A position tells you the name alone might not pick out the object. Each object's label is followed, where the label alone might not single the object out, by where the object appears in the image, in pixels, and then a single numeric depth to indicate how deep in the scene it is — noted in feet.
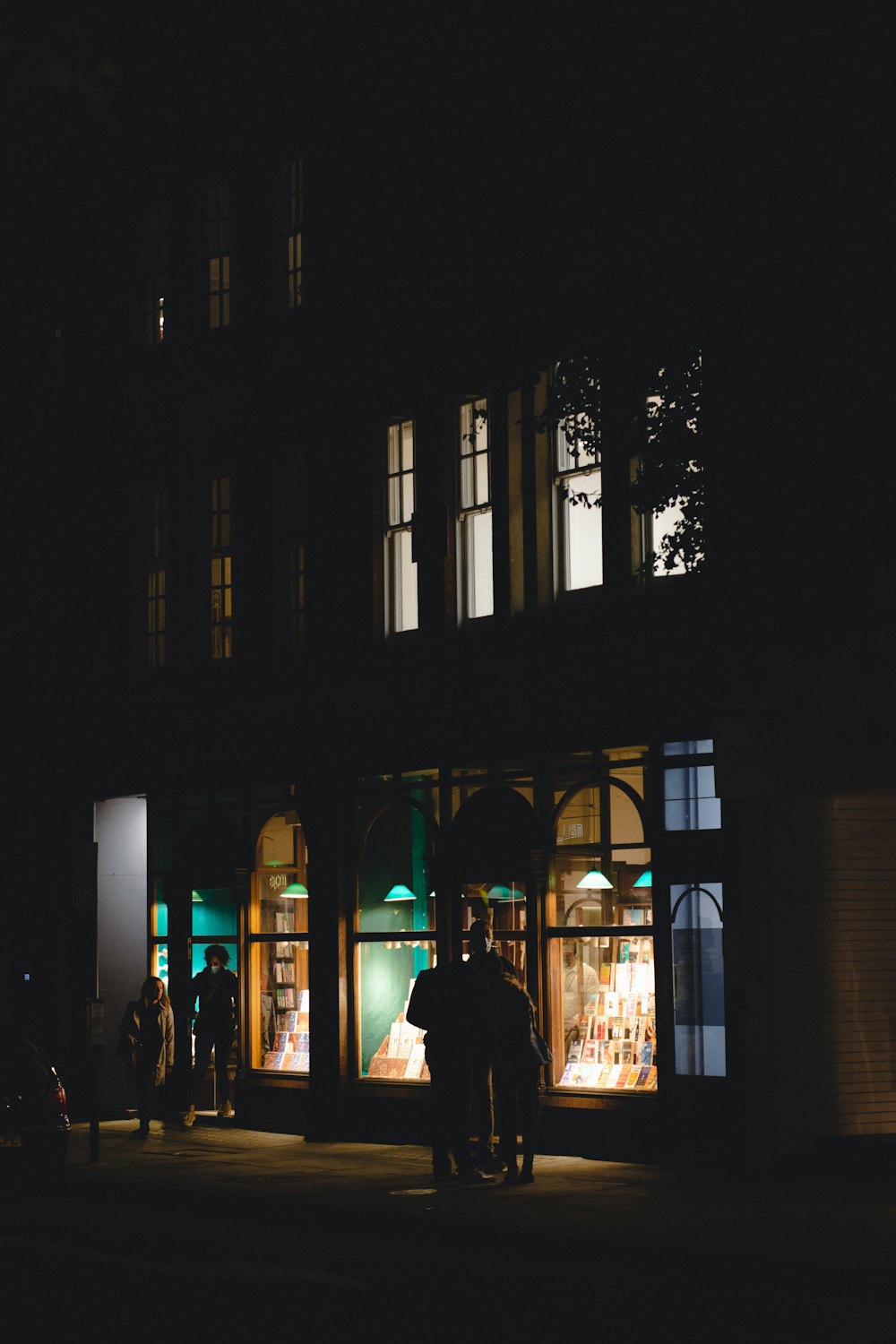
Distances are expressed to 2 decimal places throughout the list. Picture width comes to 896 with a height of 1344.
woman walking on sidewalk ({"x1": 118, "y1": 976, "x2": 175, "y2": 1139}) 70.64
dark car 53.88
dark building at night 45.32
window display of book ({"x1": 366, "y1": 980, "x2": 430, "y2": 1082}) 67.51
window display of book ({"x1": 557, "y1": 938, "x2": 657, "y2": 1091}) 60.29
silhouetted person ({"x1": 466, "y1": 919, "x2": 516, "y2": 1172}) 56.18
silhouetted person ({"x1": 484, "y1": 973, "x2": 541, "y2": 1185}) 54.44
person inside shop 62.13
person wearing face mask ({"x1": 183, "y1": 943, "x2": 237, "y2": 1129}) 73.31
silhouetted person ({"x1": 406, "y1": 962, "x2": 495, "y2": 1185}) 55.93
